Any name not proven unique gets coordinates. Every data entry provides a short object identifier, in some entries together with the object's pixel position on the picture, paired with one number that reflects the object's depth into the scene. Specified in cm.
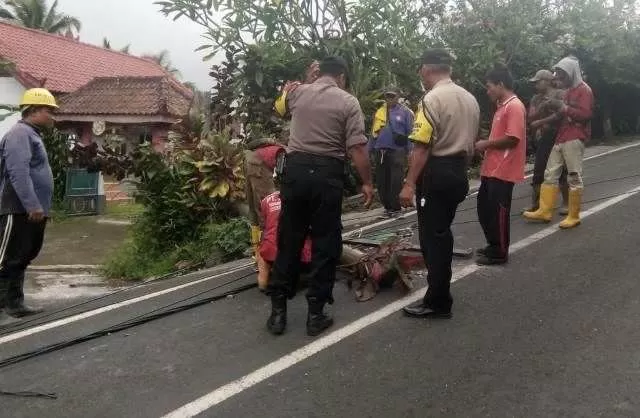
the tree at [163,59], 4241
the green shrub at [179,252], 817
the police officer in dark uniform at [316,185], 434
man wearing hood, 679
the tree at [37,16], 3403
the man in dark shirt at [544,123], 700
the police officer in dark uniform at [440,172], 445
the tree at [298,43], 1048
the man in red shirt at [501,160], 561
